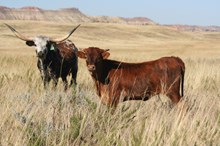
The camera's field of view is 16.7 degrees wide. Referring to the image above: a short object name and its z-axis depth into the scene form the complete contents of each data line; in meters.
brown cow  10.18
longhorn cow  14.40
